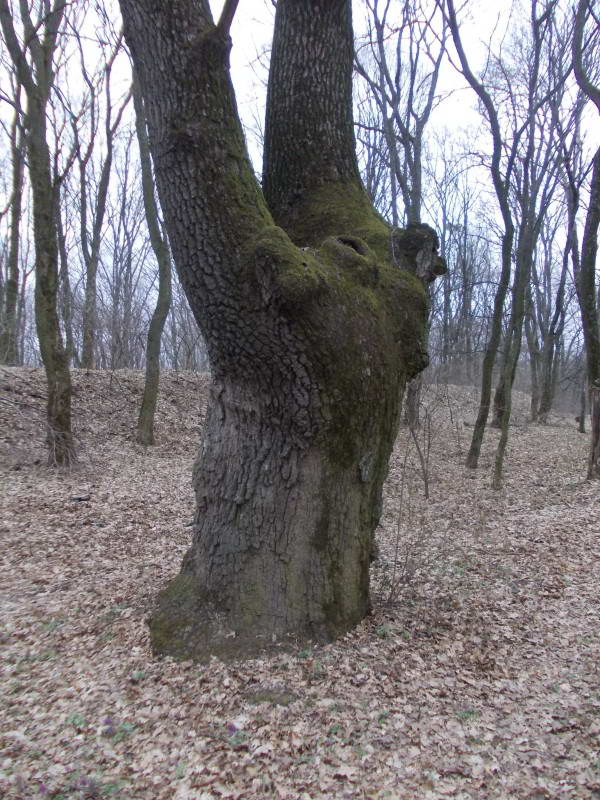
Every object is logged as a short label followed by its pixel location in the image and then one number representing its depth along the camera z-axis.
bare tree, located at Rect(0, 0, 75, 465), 7.79
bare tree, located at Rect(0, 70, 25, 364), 13.41
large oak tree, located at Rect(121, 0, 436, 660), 2.97
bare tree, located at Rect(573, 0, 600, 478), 7.91
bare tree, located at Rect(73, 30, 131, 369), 13.77
